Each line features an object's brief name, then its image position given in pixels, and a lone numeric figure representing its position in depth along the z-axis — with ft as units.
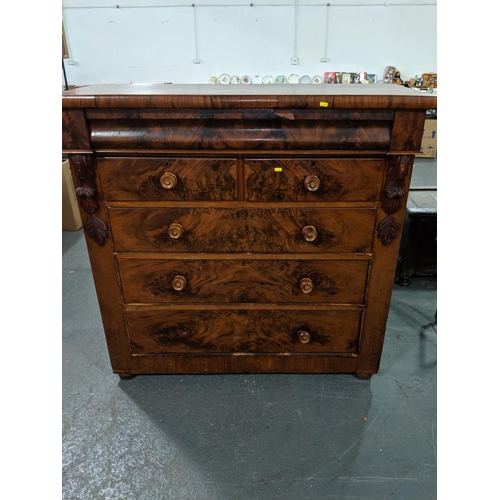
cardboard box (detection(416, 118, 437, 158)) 14.87
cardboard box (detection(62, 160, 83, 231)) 9.72
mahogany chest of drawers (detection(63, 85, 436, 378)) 3.75
